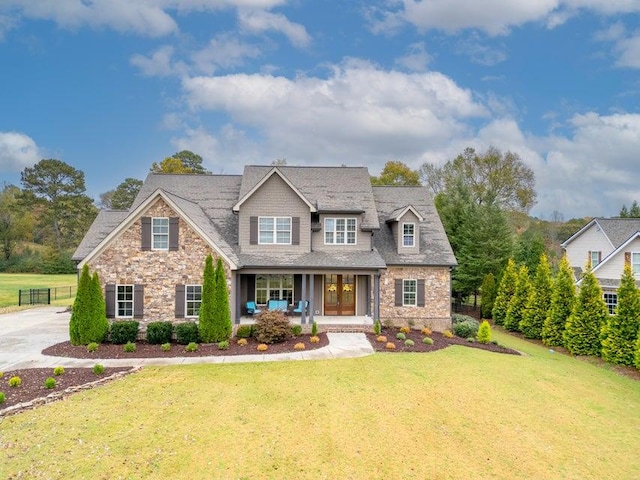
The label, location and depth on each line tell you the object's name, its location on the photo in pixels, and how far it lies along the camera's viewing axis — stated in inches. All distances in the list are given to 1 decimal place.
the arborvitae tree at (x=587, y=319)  716.5
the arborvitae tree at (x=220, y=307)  633.0
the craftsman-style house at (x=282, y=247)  666.8
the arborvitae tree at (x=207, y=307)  629.9
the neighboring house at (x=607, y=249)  944.3
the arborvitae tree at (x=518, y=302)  941.8
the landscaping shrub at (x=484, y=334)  721.0
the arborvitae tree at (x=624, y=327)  642.2
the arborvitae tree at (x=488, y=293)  1112.0
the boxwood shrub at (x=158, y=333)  632.4
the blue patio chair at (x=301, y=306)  746.8
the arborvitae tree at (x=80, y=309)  614.2
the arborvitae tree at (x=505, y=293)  1018.5
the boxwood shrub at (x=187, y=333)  629.6
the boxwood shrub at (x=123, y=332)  627.2
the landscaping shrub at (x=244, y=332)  665.6
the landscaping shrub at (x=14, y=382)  434.6
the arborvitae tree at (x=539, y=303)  854.5
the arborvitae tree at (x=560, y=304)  781.3
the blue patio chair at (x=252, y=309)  775.1
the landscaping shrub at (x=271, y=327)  636.1
